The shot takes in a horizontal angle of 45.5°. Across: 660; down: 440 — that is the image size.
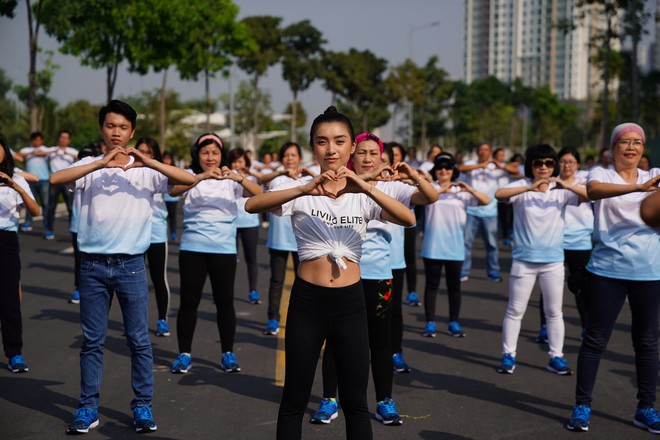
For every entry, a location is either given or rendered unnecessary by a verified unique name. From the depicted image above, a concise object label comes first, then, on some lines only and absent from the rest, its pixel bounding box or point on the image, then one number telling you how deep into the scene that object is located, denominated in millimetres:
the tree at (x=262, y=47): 52156
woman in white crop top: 4105
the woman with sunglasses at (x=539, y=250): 7086
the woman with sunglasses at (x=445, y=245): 8602
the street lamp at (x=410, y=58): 64312
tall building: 34394
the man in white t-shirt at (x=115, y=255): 5379
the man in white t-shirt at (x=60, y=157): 16422
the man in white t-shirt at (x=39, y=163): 17172
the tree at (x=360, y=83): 60219
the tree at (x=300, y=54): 54906
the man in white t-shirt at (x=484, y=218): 13047
